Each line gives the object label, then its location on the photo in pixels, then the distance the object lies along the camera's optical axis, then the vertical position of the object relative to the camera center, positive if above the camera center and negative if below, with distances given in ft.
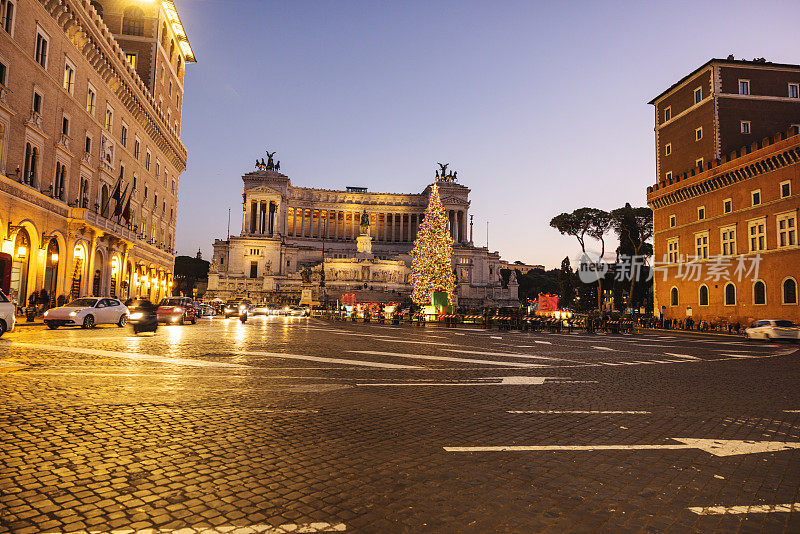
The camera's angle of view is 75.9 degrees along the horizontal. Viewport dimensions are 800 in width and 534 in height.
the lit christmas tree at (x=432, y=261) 148.46 +11.29
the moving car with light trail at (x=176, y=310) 93.09 -2.96
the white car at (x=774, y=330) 87.49 -3.85
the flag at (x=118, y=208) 116.09 +19.26
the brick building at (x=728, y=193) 111.86 +28.41
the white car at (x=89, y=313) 66.35 -2.85
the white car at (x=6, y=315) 47.69 -2.27
